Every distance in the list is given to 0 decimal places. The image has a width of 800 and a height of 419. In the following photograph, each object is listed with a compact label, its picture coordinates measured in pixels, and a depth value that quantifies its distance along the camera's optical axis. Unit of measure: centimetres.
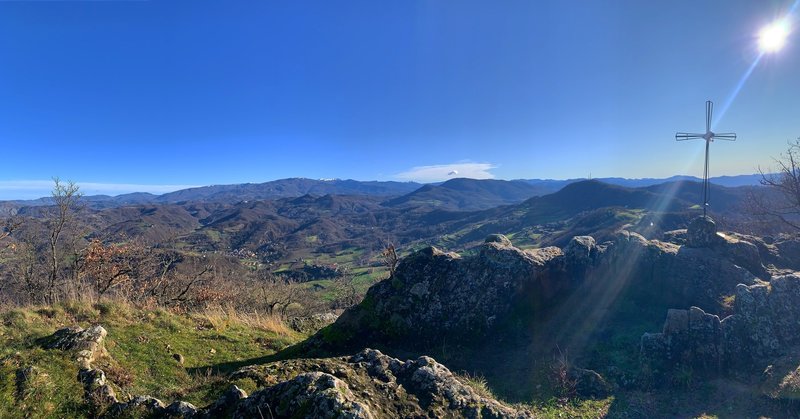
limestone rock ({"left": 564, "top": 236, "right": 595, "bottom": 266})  1670
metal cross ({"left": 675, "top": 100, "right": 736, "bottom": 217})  2253
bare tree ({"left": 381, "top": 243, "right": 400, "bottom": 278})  2349
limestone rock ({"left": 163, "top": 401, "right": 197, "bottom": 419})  608
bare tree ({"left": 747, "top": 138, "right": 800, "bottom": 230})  2202
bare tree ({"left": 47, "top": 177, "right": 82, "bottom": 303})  1856
